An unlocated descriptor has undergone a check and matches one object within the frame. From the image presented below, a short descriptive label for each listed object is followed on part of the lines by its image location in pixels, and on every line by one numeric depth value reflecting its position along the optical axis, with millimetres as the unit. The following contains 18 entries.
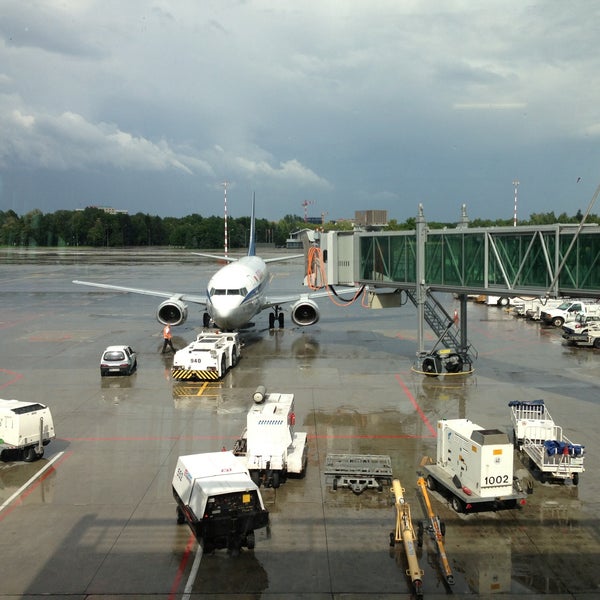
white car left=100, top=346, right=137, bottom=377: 33031
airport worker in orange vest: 39362
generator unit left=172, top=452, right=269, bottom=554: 14375
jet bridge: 23312
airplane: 39438
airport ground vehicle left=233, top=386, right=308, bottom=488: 18906
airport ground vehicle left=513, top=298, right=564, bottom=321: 53094
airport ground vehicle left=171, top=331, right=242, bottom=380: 32000
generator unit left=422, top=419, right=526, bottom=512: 16781
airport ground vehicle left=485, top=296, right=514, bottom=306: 63578
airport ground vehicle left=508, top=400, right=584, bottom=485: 18891
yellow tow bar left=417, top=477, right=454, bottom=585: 13711
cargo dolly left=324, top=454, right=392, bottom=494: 18625
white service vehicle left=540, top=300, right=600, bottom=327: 50409
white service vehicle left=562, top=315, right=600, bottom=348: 40750
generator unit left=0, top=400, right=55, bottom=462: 20547
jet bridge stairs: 33500
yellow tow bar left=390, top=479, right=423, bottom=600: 13211
